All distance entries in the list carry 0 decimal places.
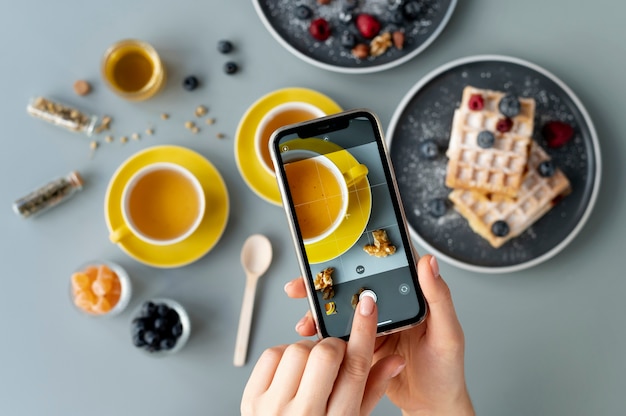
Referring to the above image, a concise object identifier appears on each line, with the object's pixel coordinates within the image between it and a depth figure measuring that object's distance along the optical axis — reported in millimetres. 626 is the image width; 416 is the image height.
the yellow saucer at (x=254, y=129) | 1485
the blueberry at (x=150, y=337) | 1452
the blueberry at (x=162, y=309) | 1478
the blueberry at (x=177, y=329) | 1488
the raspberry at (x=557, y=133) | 1456
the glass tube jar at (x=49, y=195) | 1521
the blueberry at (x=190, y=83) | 1519
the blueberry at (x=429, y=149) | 1475
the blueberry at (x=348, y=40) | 1468
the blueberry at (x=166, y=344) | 1471
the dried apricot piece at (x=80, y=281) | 1486
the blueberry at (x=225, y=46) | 1514
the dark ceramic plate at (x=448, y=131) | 1469
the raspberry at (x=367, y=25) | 1467
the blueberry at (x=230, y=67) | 1513
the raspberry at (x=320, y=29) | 1467
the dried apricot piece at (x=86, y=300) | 1489
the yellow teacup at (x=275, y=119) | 1432
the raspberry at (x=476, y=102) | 1438
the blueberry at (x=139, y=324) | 1457
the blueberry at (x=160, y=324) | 1462
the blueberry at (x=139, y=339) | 1455
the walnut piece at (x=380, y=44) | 1477
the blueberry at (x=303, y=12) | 1474
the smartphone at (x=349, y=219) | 1043
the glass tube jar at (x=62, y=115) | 1521
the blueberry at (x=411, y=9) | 1458
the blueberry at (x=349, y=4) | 1475
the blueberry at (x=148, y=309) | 1470
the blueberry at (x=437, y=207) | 1468
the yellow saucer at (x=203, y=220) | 1500
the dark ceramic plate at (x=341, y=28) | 1471
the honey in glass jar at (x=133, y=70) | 1506
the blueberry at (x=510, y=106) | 1430
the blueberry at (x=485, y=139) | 1454
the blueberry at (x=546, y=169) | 1448
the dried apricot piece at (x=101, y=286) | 1475
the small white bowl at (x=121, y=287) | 1504
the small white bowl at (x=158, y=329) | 1461
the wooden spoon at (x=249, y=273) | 1508
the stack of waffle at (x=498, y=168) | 1450
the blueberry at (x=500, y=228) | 1442
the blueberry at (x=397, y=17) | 1460
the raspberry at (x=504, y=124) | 1449
